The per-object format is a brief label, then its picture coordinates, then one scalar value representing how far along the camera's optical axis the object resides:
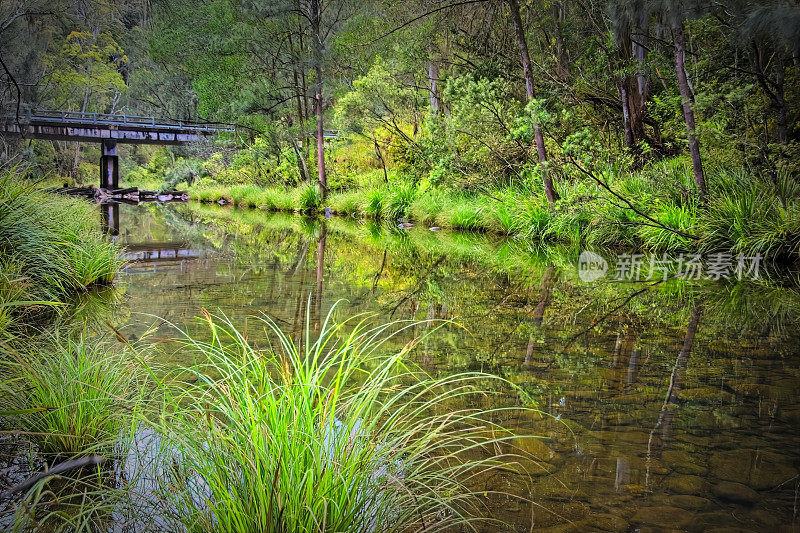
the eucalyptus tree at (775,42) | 4.81
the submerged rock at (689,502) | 2.35
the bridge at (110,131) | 30.98
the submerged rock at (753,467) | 2.55
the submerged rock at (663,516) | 2.24
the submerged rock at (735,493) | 2.41
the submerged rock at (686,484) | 2.47
